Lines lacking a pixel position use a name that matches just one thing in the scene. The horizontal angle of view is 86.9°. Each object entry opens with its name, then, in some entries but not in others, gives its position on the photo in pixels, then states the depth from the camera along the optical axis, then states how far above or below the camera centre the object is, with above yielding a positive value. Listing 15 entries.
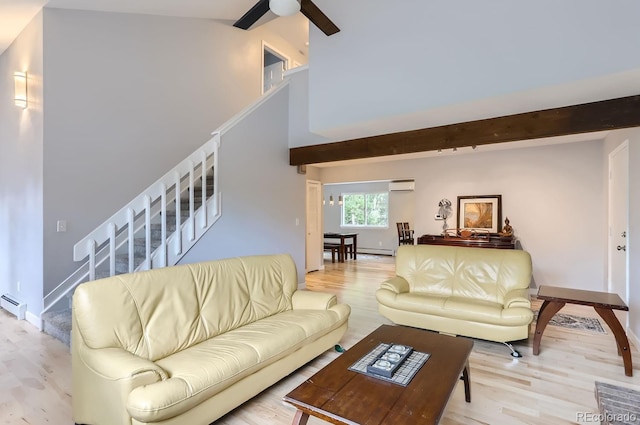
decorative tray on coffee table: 1.77 -0.84
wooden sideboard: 5.34 -0.51
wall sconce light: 4.12 +1.50
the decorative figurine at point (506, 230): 5.61 -0.33
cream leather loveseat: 3.13 -0.88
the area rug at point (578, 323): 3.81 -1.33
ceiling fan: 2.93 +2.06
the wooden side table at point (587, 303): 2.73 -0.81
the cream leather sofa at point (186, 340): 1.73 -0.89
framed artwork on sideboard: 5.94 -0.04
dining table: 8.85 -0.72
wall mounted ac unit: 10.18 +0.76
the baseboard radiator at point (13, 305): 4.13 -1.20
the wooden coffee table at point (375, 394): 1.45 -0.87
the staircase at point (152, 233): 3.42 -0.26
